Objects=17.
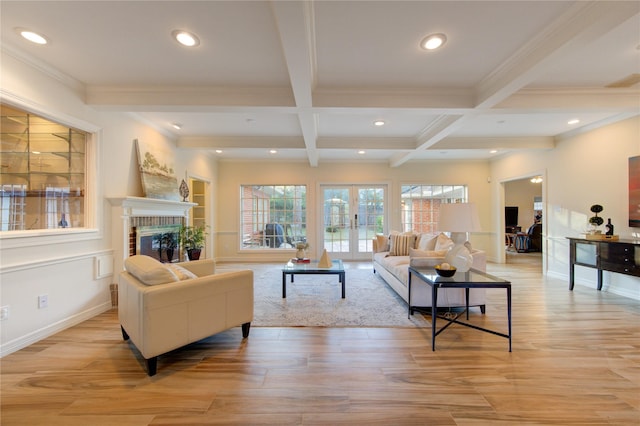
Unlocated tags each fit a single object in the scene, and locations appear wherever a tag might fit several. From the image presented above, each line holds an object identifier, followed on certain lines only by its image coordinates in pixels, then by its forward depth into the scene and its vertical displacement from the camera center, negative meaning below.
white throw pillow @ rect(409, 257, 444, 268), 2.98 -0.54
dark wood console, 3.29 -0.57
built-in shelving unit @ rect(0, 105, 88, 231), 2.42 +0.42
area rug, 2.79 -1.12
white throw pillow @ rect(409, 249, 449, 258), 3.10 -0.46
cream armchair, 1.88 -0.72
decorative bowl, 2.43 -0.53
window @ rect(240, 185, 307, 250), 6.61 -0.04
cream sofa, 2.97 -0.69
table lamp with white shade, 2.50 -0.11
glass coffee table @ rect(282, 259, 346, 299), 3.50 -0.76
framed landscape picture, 3.74 +0.64
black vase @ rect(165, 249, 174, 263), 4.30 -0.66
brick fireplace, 3.26 -0.14
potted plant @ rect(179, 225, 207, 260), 4.70 -0.47
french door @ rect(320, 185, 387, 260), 6.64 -0.09
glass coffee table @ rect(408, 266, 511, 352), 2.22 -0.59
